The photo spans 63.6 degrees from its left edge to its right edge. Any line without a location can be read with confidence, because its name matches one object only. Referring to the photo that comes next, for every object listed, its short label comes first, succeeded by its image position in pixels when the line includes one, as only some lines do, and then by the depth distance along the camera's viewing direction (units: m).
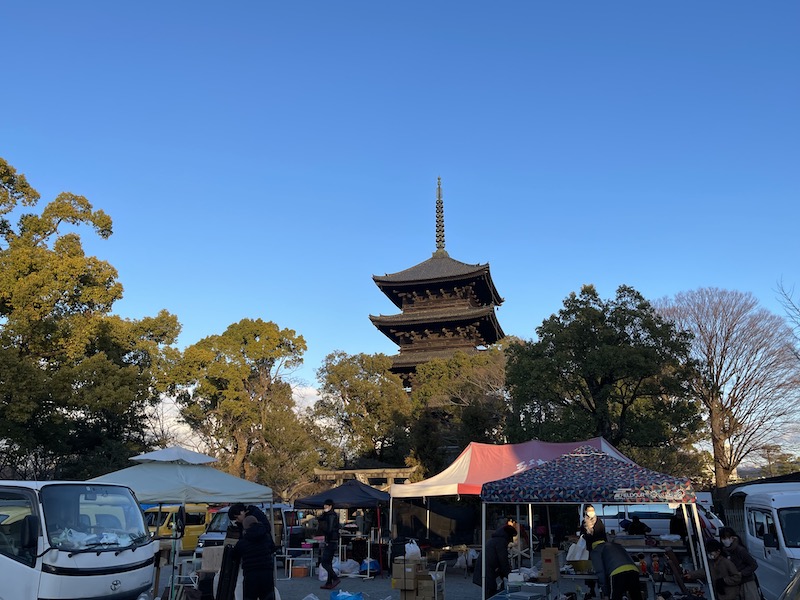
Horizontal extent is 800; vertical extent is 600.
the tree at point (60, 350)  20.64
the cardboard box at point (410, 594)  8.97
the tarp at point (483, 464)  13.72
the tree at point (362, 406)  32.06
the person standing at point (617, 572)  7.01
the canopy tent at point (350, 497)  15.05
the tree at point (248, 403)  30.77
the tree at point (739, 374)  26.84
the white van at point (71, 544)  5.68
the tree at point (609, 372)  19.84
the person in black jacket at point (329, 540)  11.88
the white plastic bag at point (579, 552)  9.12
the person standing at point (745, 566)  7.63
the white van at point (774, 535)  8.30
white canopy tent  10.09
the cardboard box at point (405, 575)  8.95
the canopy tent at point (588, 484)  7.98
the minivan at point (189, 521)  19.11
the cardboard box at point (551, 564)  8.47
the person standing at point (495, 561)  9.34
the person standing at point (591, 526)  8.77
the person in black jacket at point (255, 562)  6.79
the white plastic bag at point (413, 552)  11.61
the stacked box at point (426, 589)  8.90
